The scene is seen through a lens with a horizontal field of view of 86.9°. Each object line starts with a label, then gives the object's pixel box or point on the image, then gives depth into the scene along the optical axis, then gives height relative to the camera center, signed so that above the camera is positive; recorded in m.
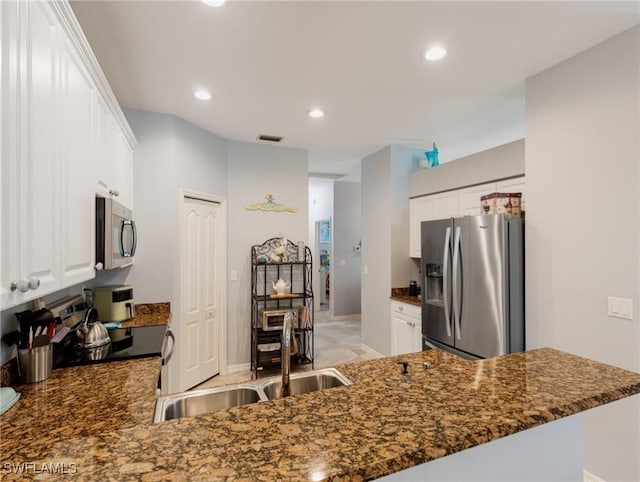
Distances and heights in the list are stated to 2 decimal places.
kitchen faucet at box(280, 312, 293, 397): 1.24 -0.40
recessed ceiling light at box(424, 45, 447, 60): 2.09 +1.21
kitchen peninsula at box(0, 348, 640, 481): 0.71 -0.46
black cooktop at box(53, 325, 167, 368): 1.79 -0.60
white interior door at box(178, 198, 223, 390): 3.36 -0.51
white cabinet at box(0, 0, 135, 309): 0.94 +0.33
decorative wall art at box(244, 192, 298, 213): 4.08 +0.47
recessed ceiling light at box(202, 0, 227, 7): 1.66 +1.20
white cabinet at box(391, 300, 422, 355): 3.63 -0.95
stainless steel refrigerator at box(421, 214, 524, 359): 2.46 -0.33
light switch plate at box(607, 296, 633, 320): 1.90 -0.37
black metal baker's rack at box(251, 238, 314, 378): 3.84 -0.60
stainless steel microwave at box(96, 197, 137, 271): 1.77 +0.07
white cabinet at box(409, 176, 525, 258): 3.05 +0.44
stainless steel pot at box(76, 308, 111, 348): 1.97 -0.53
